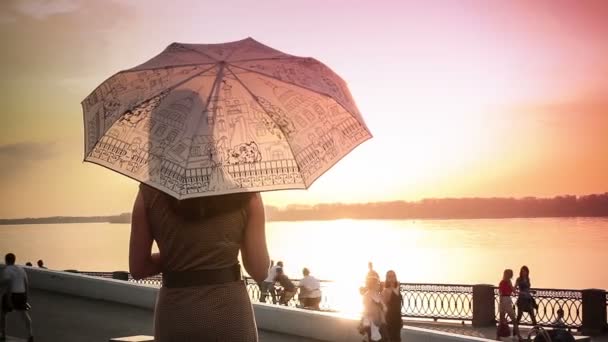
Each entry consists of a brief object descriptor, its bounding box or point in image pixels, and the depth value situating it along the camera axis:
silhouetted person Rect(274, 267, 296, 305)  30.39
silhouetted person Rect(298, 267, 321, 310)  27.94
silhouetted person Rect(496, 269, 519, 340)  24.20
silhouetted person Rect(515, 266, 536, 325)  25.42
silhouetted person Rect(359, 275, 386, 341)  13.70
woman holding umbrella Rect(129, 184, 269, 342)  4.53
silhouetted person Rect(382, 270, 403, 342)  14.73
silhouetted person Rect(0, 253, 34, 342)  15.71
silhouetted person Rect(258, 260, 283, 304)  30.73
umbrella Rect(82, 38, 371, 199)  4.62
